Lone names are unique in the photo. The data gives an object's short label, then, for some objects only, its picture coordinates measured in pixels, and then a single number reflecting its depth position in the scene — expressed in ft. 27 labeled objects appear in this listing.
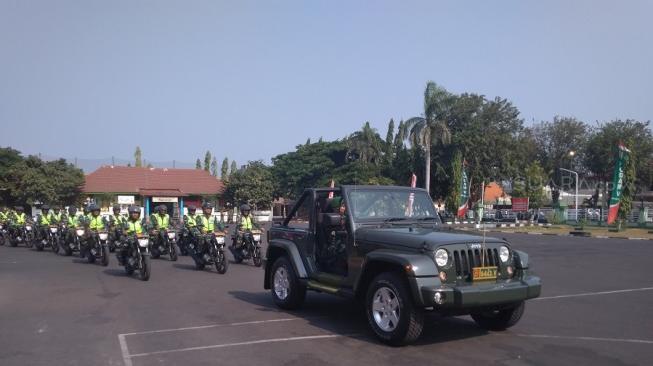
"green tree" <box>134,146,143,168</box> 264.31
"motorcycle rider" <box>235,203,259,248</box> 52.85
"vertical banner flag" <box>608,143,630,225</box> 108.47
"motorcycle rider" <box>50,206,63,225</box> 72.39
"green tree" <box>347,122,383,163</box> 189.98
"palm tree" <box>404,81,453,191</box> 145.89
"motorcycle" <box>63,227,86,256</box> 63.36
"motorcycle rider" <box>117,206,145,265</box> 45.93
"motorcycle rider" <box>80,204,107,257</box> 55.47
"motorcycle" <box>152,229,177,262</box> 58.88
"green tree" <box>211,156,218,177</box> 327.84
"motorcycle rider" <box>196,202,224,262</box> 49.39
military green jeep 21.79
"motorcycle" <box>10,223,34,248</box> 80.11
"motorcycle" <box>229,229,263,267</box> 53.36
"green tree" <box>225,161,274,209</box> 175.63
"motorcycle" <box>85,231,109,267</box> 54.34
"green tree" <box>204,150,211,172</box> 318.00
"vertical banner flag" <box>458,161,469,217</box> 134.76
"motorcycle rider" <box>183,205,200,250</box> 52.19
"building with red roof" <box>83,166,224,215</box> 172.76
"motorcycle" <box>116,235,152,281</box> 43.65
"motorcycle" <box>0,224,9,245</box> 86.16
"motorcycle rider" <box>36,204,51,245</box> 73.41
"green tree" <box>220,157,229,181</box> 317.67
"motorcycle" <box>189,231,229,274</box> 48.01
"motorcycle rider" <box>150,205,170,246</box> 57.67
